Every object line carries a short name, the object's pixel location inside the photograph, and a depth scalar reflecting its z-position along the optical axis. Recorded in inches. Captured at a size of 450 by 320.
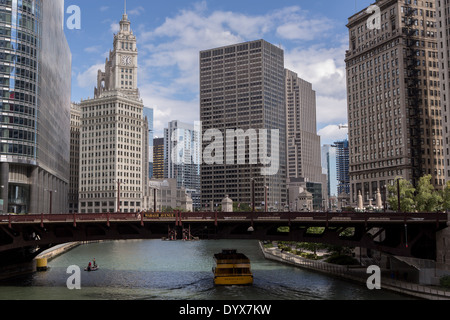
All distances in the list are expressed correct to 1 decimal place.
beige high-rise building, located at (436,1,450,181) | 4953.3
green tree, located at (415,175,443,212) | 3831.2
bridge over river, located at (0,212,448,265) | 2315.5
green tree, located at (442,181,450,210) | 3870.6
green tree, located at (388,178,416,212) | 3846.7
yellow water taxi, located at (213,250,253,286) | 2568.9
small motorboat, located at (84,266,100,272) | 3198.8
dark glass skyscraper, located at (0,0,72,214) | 4362.7
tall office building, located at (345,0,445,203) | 5999.0
